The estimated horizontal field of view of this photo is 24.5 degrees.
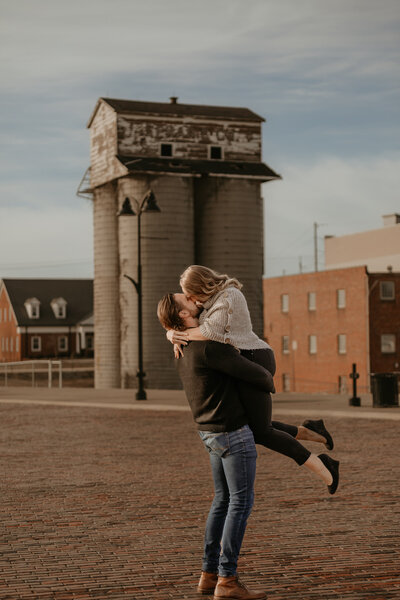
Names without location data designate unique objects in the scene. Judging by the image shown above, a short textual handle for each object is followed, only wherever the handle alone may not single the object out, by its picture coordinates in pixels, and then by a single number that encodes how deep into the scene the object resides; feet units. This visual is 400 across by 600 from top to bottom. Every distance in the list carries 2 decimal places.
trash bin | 77.20
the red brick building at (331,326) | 202.08
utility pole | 332.37
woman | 18.71
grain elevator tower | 141.28
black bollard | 78.23
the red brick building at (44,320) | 272.72
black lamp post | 94.17
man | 18.63
